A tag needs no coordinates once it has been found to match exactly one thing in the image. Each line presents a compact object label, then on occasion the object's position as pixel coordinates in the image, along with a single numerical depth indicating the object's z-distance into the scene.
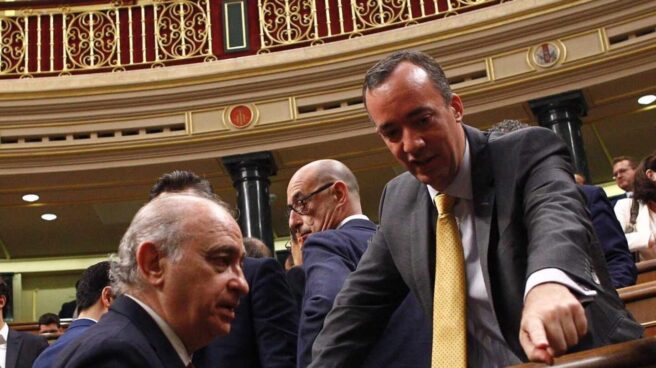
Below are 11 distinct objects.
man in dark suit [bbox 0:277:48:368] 4.24
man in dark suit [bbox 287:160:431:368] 2.04
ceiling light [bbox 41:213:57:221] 8.75
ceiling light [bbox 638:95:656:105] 7.16
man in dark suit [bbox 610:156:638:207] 4.86
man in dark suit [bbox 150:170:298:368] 2.29
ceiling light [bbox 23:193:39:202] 8.16
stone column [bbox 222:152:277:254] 7.37
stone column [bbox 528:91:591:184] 6.84
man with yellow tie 1.43
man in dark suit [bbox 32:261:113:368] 2.92
